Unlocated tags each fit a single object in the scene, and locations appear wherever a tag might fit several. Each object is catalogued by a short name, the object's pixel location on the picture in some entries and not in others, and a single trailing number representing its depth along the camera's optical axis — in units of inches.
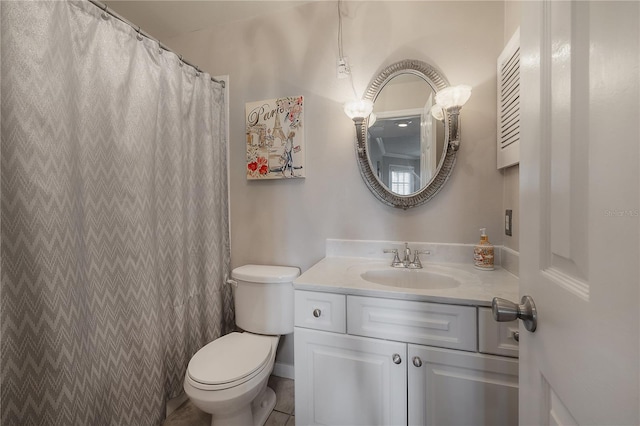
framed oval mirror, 52.6
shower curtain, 31.3
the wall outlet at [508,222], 47.2
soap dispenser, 48.3
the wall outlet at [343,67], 54.9
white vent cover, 41.2
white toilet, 41.0
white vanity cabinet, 34.7
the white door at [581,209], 10.8
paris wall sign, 61.1
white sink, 47.7
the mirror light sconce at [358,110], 54.0
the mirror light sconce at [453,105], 47.7
